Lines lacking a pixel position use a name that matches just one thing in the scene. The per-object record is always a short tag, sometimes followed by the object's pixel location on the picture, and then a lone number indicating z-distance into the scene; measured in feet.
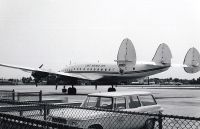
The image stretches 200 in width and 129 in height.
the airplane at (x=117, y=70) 111.65
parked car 28.48
